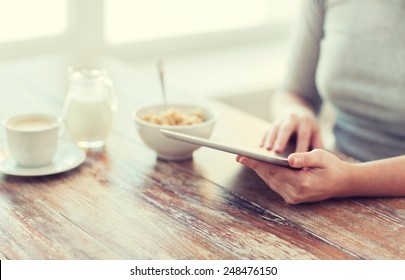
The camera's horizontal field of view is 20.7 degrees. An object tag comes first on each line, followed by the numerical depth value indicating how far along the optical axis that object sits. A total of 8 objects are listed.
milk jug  1.73
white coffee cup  1.62
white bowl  1.66
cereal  1.70
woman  1.61
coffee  1.66
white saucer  1.63
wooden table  1.43
